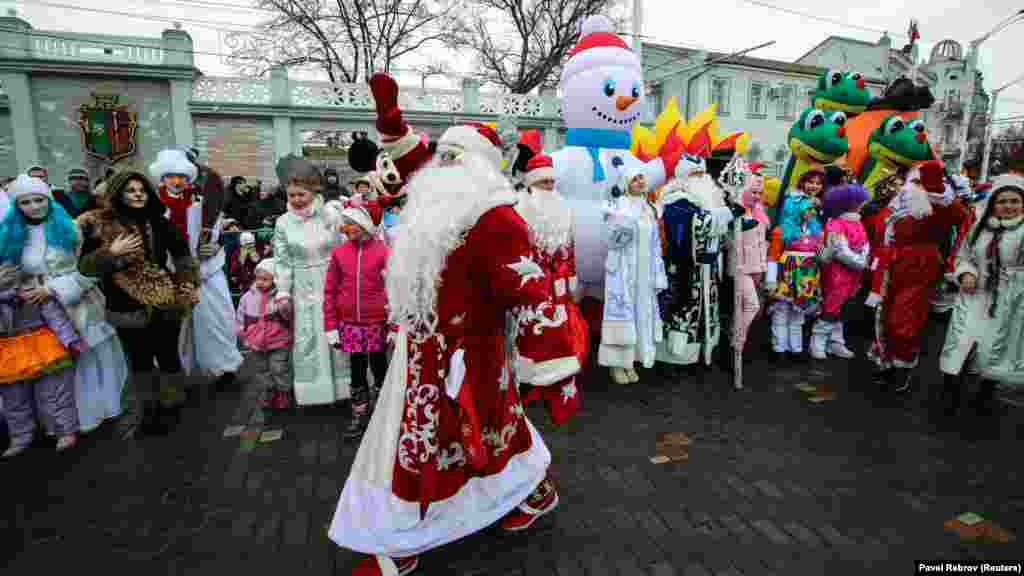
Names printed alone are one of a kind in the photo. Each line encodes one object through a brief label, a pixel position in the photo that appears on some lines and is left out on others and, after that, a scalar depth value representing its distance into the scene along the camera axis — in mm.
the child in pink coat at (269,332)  4301
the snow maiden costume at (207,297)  4375
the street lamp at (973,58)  15905
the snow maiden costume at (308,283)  4098
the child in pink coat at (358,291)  3697
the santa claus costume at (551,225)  4043
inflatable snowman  5023
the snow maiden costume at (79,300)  3523
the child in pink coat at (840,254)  5301
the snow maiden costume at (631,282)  4695
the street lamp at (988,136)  21344
